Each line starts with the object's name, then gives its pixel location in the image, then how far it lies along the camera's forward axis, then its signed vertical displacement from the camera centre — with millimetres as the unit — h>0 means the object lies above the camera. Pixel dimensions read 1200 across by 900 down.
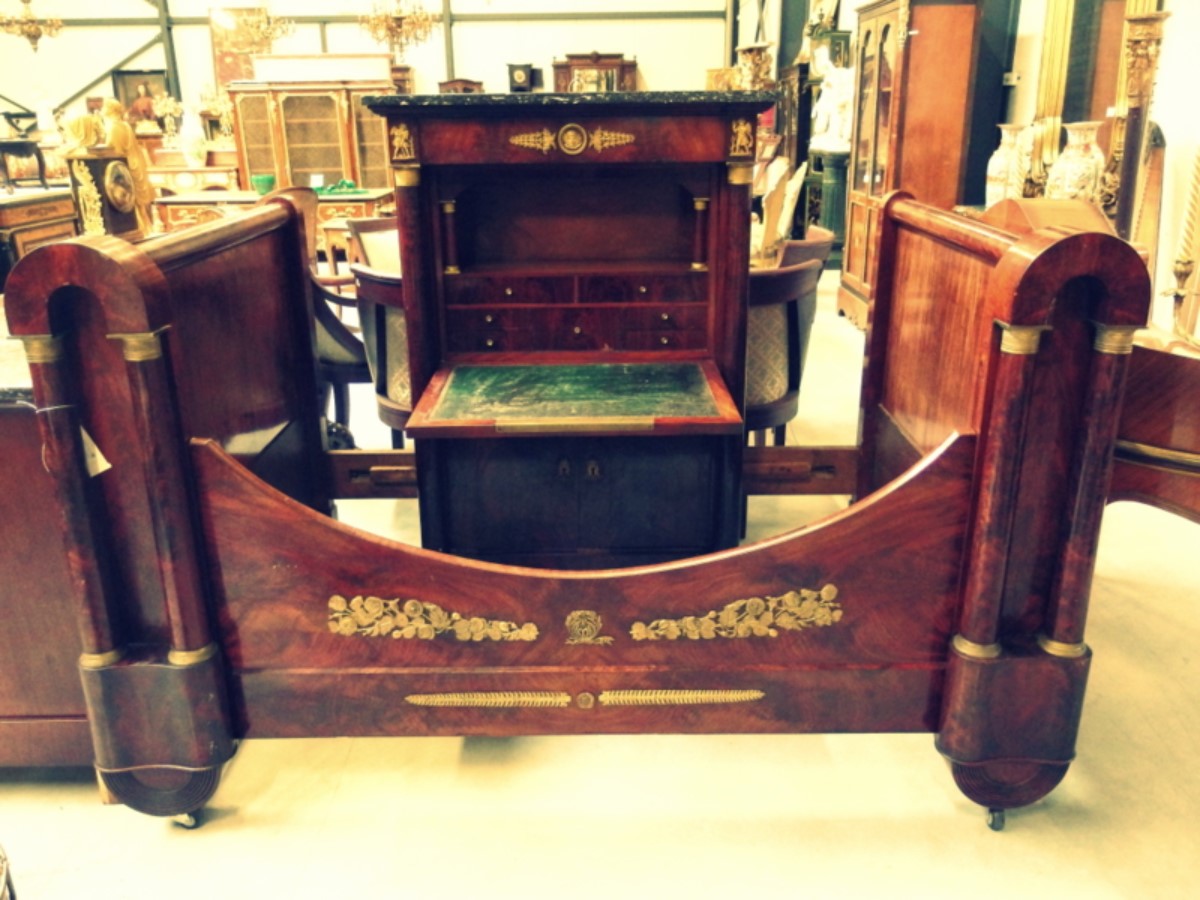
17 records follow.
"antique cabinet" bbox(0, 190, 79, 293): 6516 -517
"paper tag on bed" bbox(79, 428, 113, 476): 1329 -420
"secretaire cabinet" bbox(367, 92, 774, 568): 2082 -363
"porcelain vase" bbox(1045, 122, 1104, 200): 3211 -102
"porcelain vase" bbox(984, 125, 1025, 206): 3900 -140
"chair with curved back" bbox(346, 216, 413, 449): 2521 -526
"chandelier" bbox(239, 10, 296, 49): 9141 +1079
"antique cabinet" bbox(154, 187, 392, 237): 7305 -467
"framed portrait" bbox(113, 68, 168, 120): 12555 +765
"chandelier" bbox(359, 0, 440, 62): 8477 +1012
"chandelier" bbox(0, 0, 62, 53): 9953 +1217
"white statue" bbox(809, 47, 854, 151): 6677 +184
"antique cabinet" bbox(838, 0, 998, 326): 4773 +194
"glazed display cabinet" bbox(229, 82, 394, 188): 10250 +112
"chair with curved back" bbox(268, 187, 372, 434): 2932 -629
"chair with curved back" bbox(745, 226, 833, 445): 2574 -546
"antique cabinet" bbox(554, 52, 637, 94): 12008 +827
